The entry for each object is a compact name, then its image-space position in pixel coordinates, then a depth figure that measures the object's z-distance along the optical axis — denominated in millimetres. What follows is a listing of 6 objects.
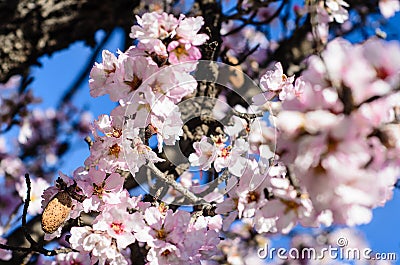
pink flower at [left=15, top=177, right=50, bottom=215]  2127
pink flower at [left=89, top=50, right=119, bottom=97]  1073
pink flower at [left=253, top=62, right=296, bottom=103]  1142
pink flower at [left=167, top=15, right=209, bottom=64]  1062
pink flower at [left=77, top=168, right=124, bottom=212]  1109
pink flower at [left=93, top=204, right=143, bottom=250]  1045
